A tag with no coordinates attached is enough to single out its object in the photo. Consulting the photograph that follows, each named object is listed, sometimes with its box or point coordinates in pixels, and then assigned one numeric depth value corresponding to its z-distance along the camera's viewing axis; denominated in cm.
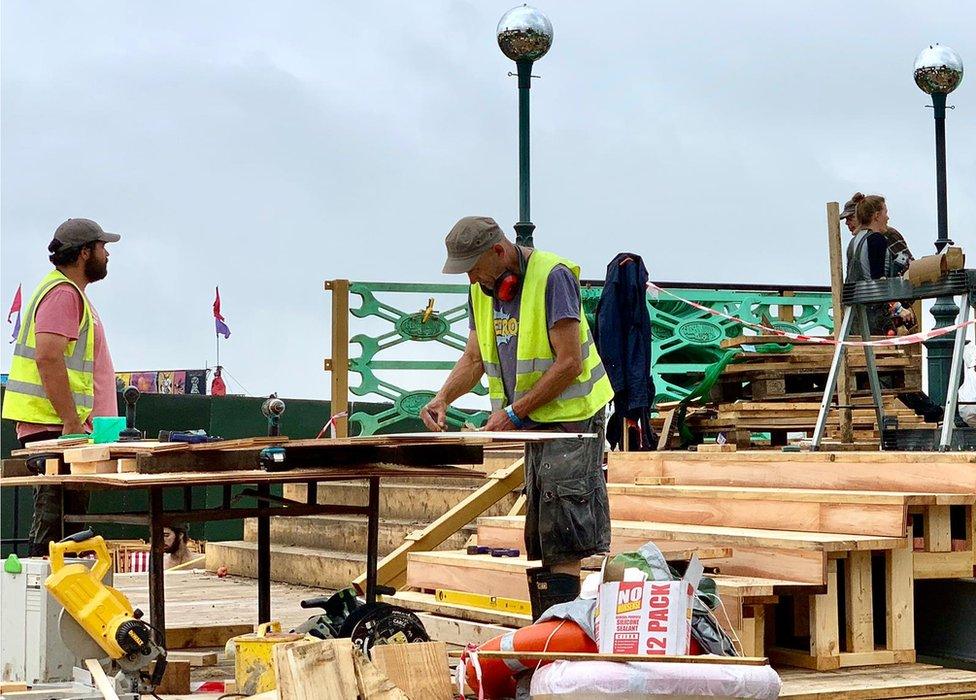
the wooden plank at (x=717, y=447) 1055
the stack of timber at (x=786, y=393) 1189
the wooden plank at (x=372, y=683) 515
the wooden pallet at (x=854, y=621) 679
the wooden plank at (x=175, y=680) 650
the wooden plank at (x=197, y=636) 798
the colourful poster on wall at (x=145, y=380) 3753
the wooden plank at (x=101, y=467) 636
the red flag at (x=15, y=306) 2448
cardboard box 515
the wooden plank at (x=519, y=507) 989
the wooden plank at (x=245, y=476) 578
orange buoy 548
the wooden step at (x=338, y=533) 1108
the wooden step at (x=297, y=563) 1124
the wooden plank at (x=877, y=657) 685
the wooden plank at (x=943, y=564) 720
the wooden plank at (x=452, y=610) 751
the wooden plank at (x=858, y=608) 691
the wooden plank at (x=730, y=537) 684
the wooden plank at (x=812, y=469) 737
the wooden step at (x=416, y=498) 1109
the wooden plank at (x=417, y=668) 545
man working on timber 611
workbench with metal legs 588
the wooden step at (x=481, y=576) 666
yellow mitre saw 563
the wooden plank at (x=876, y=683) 610
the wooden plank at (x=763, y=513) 711
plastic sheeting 503
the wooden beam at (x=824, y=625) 677
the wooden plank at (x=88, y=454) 628
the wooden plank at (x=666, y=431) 1254
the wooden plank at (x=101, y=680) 548
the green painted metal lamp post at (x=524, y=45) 1441
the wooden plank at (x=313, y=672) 507
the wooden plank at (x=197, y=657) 743
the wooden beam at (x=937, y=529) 724
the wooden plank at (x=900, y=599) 699
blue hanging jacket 1185
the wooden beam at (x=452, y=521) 977
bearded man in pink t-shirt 744
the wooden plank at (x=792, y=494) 707
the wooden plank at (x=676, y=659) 504
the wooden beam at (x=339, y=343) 1420
